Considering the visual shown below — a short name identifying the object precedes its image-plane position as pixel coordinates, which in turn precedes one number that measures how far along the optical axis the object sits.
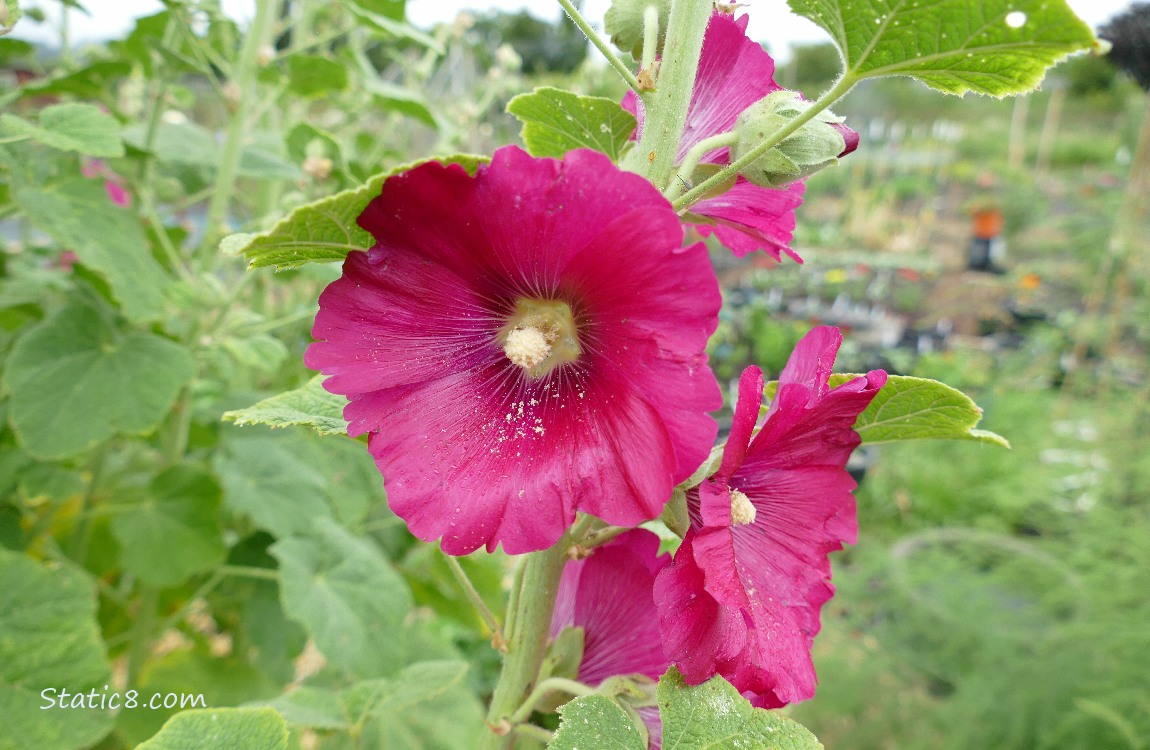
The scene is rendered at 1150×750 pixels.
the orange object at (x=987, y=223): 8.55
